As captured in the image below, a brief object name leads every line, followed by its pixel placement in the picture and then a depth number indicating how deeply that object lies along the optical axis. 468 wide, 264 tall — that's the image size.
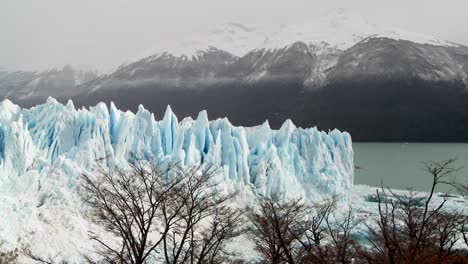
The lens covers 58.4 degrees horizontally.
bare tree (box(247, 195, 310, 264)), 12.92
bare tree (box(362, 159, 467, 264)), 8.16
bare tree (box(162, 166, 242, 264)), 11.45
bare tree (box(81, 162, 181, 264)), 9.83
